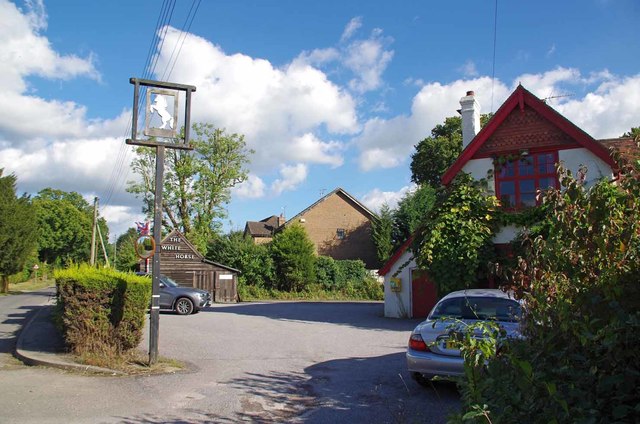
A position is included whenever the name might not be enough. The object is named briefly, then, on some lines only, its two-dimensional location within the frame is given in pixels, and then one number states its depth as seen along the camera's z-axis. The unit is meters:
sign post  9.23
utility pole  39.31
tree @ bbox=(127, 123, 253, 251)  47.69
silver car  6.76
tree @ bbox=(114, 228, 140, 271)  35.28
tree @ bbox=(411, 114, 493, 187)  45.34
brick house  49.19
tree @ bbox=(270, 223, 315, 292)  34.28
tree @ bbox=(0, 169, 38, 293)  37.47
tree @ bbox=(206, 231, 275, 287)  34.31
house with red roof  15.60
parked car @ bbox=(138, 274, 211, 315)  20.27
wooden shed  30.55
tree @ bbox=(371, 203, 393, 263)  40.28
